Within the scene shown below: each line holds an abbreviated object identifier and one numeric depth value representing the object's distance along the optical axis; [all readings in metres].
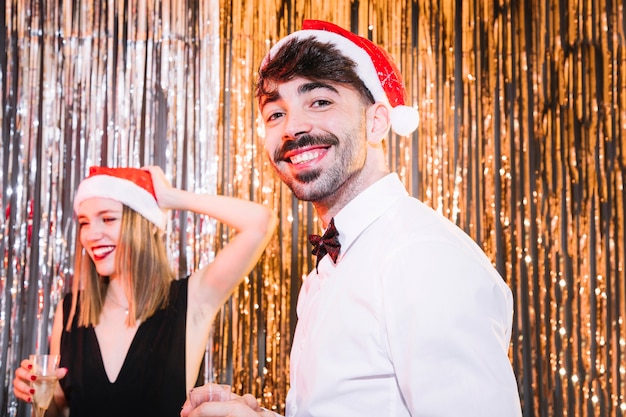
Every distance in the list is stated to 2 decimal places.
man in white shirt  0.96
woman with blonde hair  2.18
